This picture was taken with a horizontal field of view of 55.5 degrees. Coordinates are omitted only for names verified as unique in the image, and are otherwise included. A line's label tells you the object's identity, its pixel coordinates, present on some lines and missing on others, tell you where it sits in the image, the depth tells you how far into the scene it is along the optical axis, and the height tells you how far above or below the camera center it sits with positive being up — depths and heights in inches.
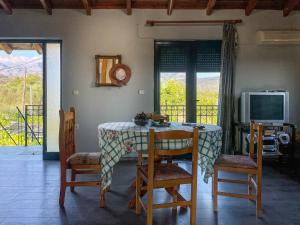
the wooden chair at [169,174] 87.3 -21.7
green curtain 191.0 +15.7
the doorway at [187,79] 196.7 +20.3
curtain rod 192.0 +58.2
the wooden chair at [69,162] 111.1 -21.5
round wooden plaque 189.8 +22.6
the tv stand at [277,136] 177.5 -17.4
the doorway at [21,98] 248.5 +8.9
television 181.5 +1.6
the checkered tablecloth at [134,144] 100.0 -12.9
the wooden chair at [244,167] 105.1 -22.1
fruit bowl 119.7 -6.0
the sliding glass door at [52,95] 196.5 +8.6
